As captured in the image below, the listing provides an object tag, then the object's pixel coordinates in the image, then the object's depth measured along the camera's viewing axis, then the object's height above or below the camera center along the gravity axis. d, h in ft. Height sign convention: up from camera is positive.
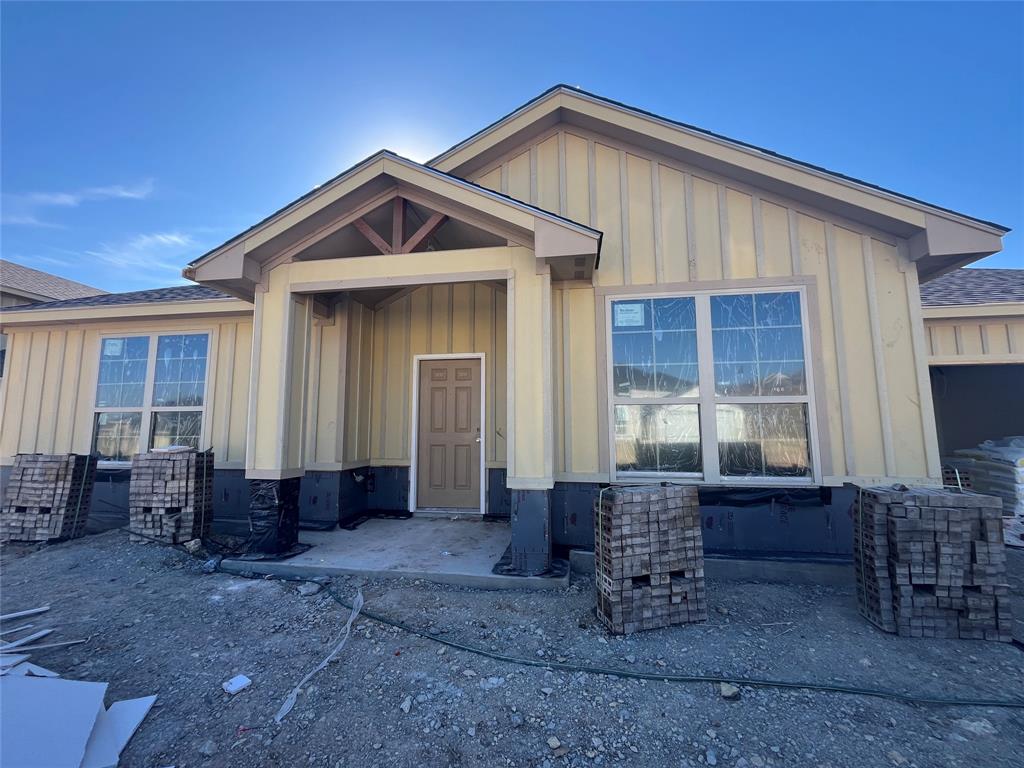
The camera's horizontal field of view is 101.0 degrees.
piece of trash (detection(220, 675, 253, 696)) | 7.55 -4.51
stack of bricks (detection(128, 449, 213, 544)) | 15.62 -2.35
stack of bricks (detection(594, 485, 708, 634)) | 9.48 -2.92
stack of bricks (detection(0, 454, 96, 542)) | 16.71 -2.53
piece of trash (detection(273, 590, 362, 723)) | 7.01 -4.49
